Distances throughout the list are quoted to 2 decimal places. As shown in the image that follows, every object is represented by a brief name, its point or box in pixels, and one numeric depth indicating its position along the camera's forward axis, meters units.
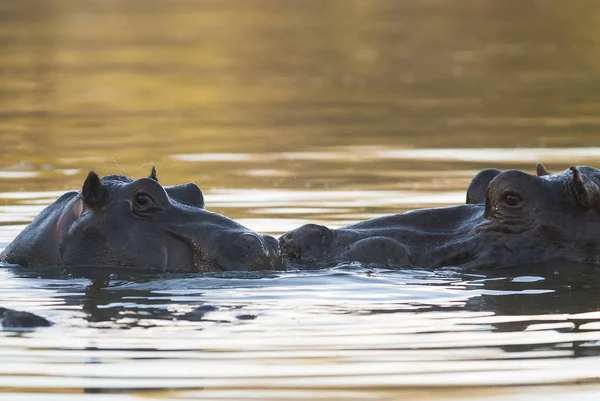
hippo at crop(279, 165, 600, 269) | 20.16
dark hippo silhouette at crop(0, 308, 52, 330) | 17.16
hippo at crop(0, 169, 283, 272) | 19.80
